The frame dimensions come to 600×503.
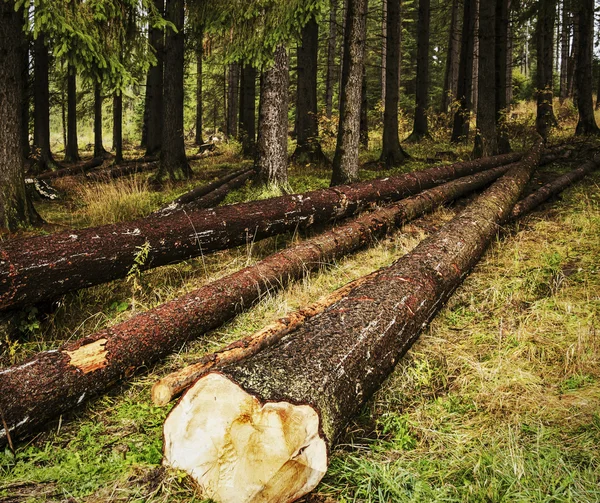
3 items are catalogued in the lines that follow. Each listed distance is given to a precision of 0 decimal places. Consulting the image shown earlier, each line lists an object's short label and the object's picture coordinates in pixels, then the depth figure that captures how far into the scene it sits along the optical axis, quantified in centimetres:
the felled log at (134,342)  259
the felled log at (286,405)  198
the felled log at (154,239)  345
